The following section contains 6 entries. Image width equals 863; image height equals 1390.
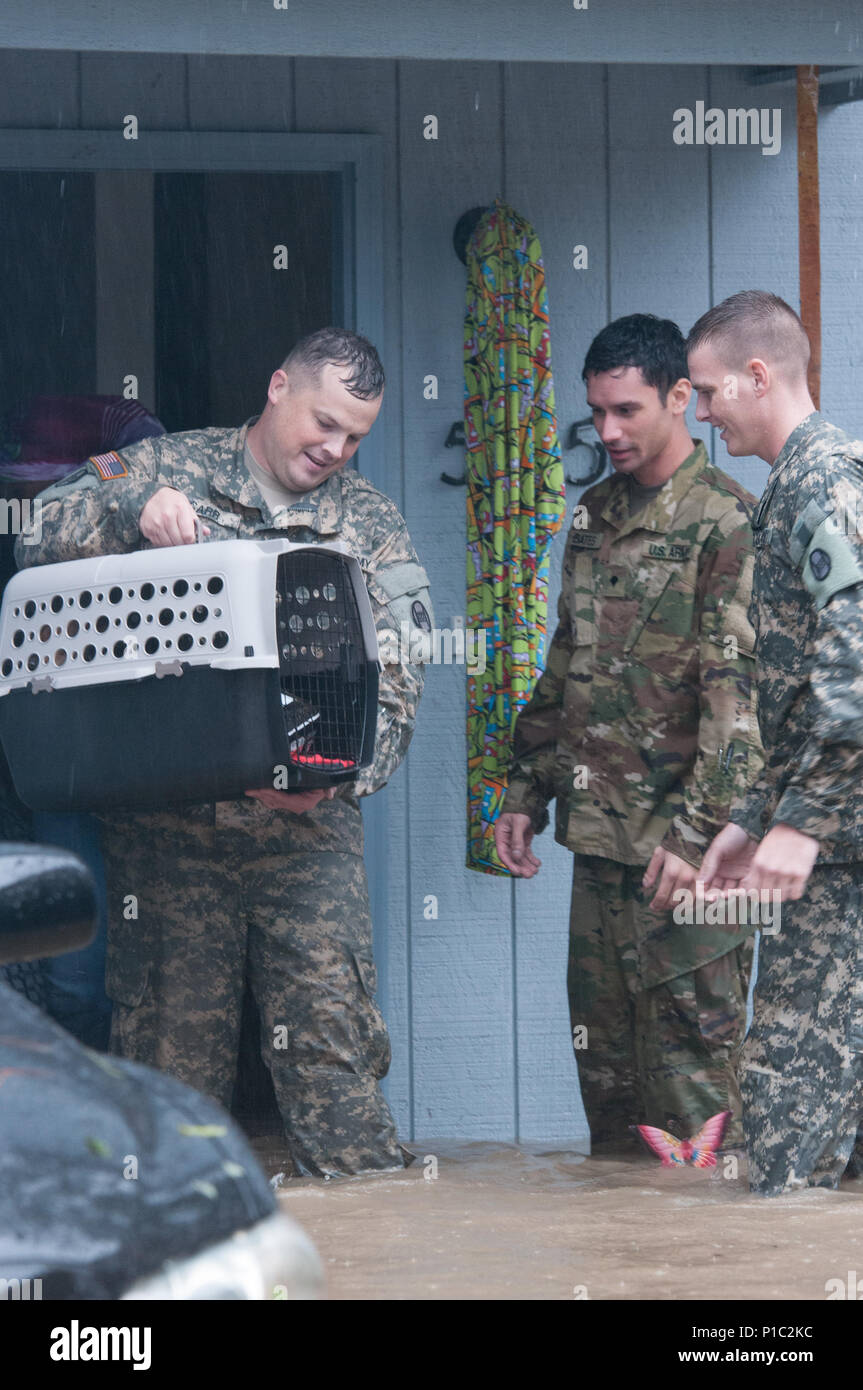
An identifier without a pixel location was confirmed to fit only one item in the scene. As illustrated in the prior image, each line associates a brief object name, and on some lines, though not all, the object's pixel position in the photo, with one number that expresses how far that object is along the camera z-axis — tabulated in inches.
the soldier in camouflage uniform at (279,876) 279.4
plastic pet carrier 248.7
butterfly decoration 283.7
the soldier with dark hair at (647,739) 294.8
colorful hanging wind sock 343.3
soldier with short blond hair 237.1
